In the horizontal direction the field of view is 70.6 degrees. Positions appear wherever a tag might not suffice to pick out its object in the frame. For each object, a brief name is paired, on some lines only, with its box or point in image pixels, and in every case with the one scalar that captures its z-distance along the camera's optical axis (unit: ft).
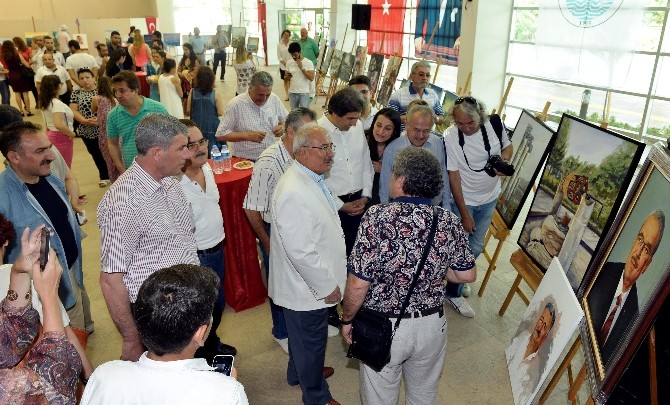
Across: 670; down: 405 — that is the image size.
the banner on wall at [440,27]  27.84
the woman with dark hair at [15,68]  31.35
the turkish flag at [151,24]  53.62
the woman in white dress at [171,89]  20.98
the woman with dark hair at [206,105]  18.04
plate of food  12.97
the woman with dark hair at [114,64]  27.30
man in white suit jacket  7.25
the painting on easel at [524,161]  11.09
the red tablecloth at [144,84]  30.91
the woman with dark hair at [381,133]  12.09
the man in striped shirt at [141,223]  6.23
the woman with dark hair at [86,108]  19.48
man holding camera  11.28
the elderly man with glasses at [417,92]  16.20
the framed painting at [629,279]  5.27
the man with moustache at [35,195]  8.20
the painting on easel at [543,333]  6.73
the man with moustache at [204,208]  9.05
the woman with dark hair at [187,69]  25.53
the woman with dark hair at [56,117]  16.99
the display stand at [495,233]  11.70
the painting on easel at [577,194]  7.48
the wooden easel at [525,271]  9.39
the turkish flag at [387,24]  35.73
